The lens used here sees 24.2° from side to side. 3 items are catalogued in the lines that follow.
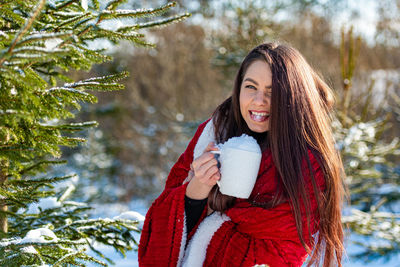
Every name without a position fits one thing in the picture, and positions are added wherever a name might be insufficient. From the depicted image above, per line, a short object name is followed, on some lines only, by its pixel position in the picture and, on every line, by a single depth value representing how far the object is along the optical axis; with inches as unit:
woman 75.7
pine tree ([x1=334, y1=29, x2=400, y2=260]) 142.3
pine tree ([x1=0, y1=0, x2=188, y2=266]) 66.7
